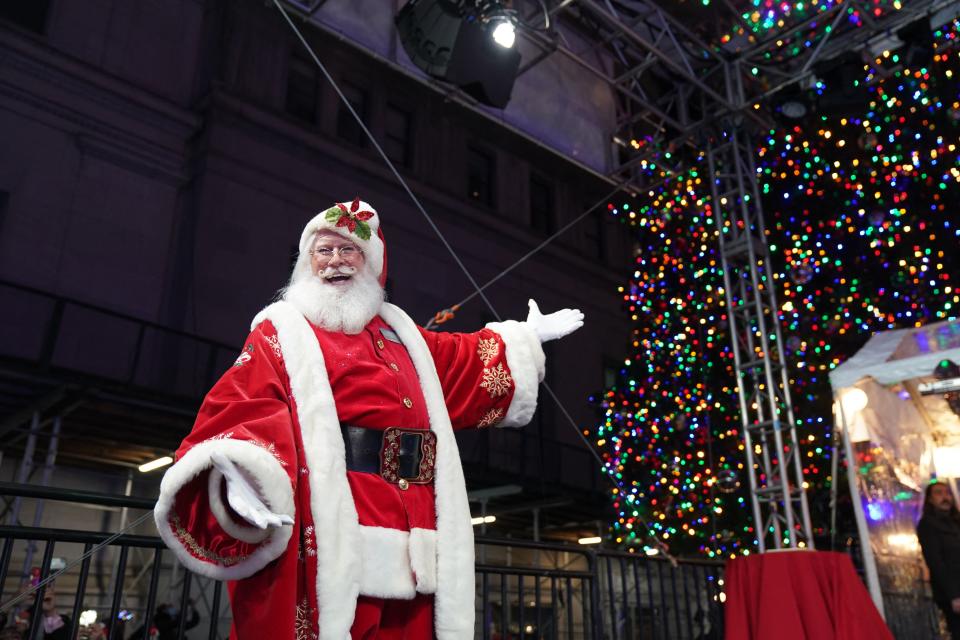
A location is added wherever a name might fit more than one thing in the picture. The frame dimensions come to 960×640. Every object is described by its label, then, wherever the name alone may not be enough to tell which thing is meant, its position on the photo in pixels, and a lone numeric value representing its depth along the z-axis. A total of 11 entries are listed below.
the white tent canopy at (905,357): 6.00
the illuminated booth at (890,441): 5.69
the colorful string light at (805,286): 8.47
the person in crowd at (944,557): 4.99
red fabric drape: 4.04
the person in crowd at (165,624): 7.88
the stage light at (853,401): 5.95
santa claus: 1.73
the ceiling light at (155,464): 9.61
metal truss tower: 7.50
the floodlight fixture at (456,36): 7.35
